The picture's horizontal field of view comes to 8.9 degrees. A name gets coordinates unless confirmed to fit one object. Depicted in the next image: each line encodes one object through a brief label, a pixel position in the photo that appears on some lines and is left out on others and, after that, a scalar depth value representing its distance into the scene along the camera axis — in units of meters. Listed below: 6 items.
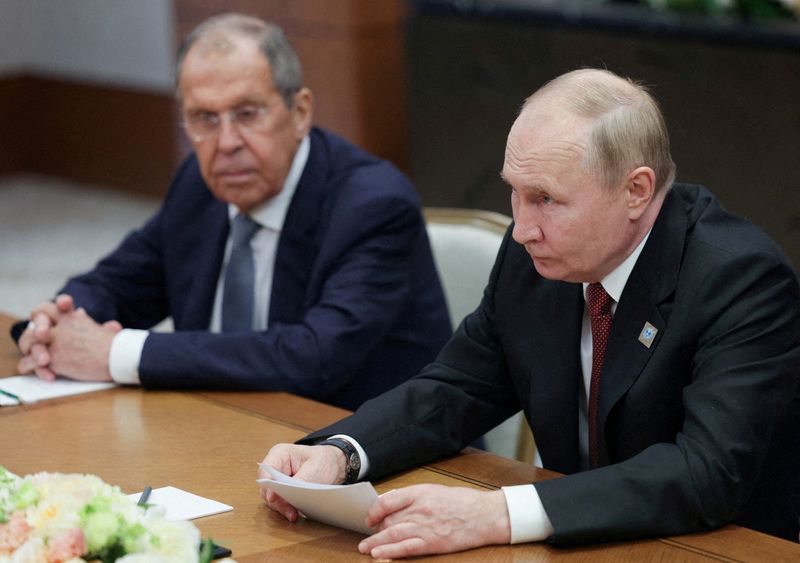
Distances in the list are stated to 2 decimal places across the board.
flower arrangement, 5.38
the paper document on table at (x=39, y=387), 6.12
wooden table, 5.59
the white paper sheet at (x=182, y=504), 5.68
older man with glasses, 6.23
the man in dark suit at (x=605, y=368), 5.61
